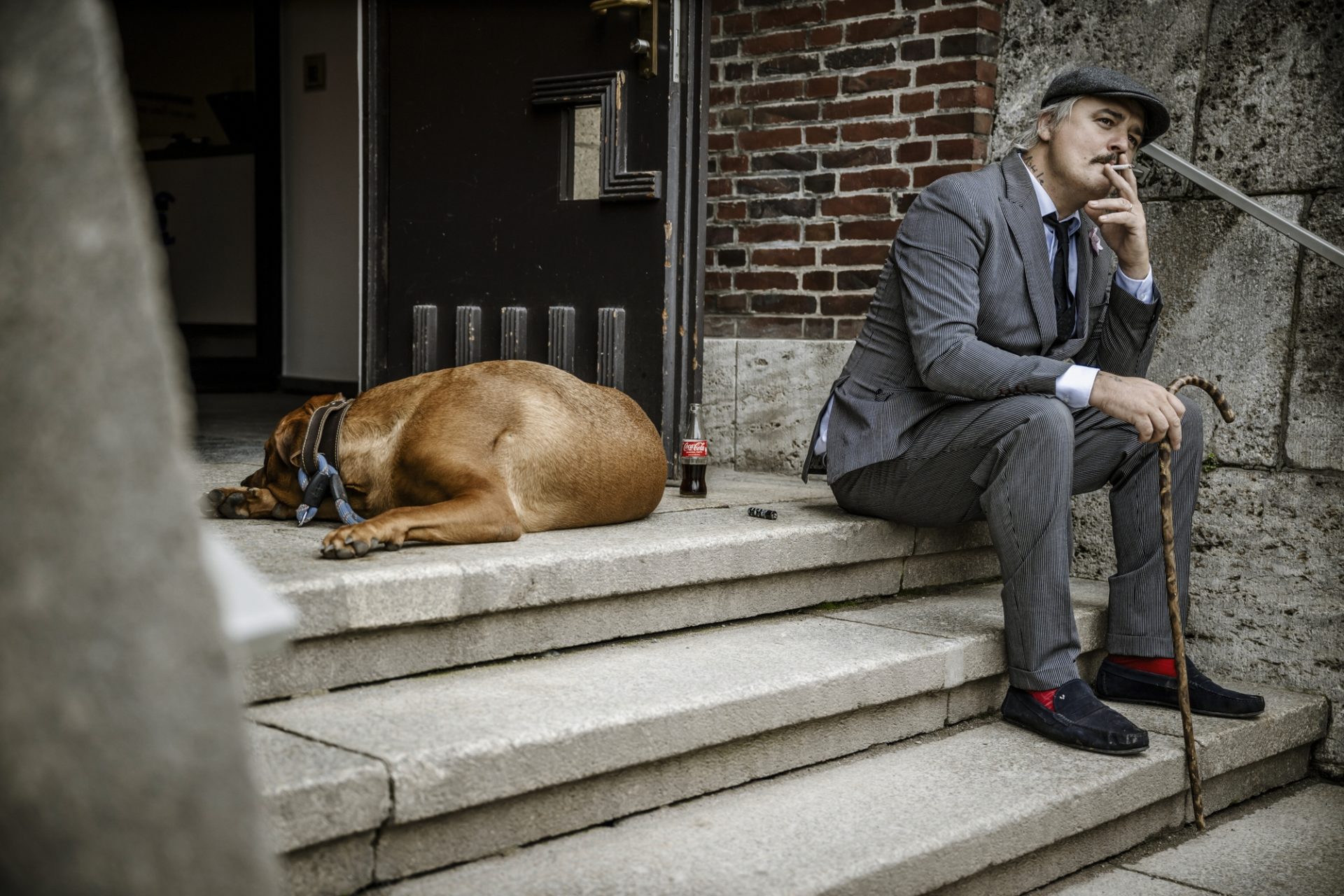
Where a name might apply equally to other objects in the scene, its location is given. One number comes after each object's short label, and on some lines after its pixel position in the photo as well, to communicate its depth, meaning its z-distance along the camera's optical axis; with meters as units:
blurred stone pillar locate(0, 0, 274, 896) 0.73
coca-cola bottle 3.73
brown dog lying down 2.87
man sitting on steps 2.88
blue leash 2.91
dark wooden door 3.80
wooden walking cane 2.90
